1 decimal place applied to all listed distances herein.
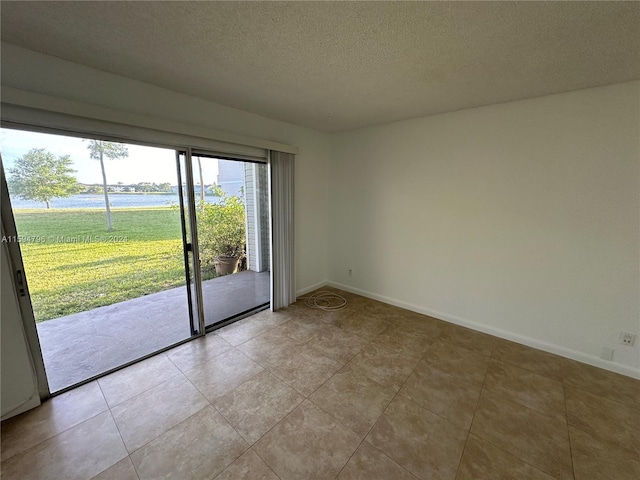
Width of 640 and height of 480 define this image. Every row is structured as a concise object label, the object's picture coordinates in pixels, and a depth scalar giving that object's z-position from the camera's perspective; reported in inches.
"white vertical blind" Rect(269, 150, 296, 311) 125.5
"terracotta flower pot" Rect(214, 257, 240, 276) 119.8
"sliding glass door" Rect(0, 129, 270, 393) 74.1
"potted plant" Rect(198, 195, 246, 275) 109.5
